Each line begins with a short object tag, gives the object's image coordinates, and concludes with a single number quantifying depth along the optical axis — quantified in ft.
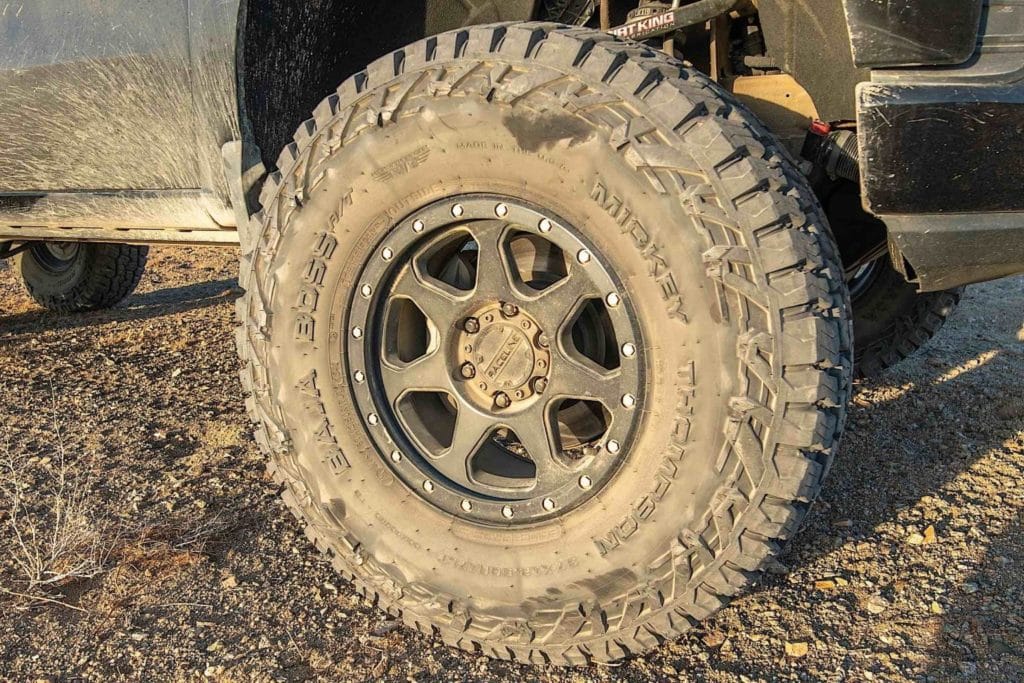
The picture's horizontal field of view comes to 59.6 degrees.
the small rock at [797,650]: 6.63
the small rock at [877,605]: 7.13
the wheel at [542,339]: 5.79
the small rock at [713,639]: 6.80
